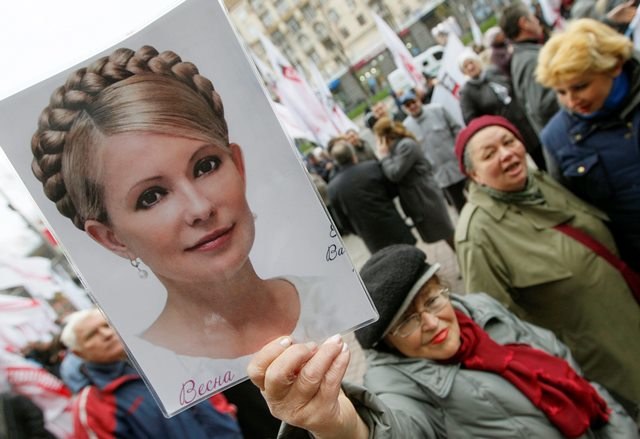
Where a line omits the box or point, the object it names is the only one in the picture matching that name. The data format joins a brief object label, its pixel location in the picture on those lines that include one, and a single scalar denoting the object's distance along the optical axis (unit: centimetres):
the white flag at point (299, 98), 791
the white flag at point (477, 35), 1164
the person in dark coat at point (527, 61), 365
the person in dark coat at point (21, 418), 163
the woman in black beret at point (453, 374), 165
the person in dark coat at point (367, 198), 449
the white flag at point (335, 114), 842
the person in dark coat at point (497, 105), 448
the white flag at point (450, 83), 562
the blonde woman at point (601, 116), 234
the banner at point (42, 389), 212
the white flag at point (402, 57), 810
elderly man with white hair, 219
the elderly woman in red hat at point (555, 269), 227
